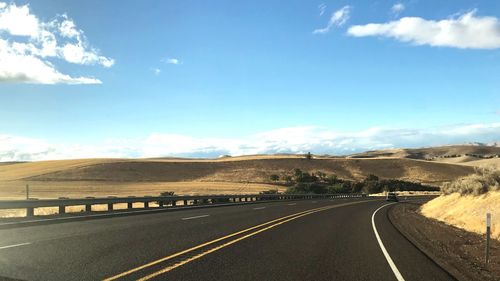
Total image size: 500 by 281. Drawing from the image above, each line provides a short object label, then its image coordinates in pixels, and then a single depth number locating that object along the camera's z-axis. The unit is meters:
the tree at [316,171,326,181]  113.50
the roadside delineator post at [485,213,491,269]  10.95
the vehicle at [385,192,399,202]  53.66
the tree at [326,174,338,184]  106.75
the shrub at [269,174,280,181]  107.20
